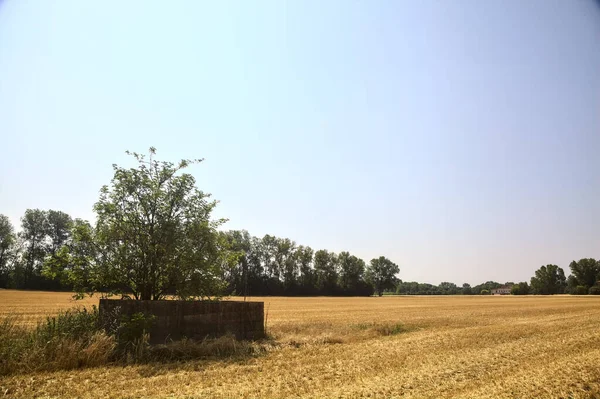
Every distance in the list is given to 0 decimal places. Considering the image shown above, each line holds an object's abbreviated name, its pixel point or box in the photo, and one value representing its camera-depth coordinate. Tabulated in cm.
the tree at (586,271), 12875
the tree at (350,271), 12401
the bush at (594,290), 11282
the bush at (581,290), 11821
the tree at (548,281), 13912
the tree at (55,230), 9775
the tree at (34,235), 9188
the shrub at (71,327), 1069
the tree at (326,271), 11944
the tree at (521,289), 14300
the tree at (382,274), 14400
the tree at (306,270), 11750
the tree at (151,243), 1452
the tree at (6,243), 8744
